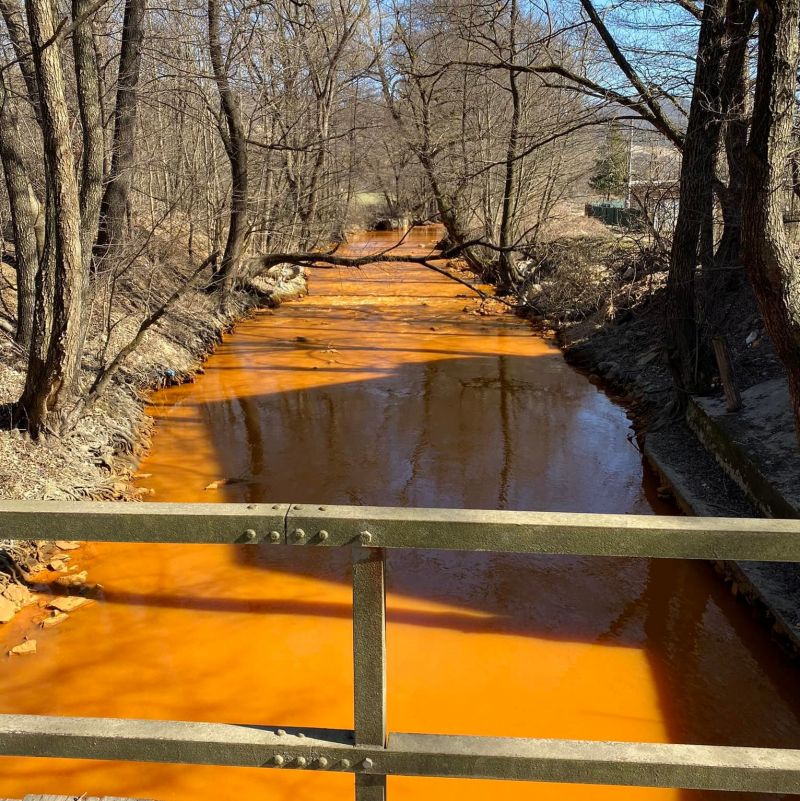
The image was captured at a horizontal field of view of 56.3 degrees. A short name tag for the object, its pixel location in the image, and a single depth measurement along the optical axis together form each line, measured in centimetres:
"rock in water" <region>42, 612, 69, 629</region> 591
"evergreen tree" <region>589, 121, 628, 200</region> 2653
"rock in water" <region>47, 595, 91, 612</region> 610
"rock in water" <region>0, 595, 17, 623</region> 589
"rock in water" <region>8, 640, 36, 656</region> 553
